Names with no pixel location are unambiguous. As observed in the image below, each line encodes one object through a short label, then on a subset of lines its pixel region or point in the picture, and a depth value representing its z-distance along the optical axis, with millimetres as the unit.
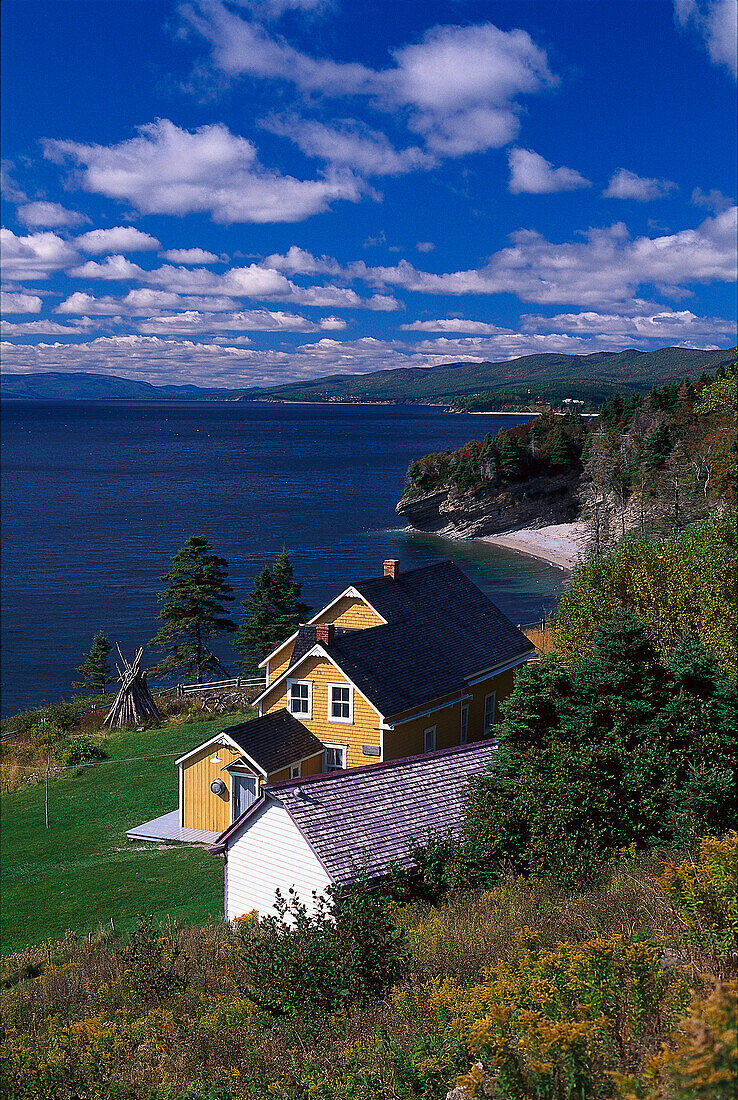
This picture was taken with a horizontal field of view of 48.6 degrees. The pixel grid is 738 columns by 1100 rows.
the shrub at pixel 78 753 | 32500
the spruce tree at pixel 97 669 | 47062
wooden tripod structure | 37594
